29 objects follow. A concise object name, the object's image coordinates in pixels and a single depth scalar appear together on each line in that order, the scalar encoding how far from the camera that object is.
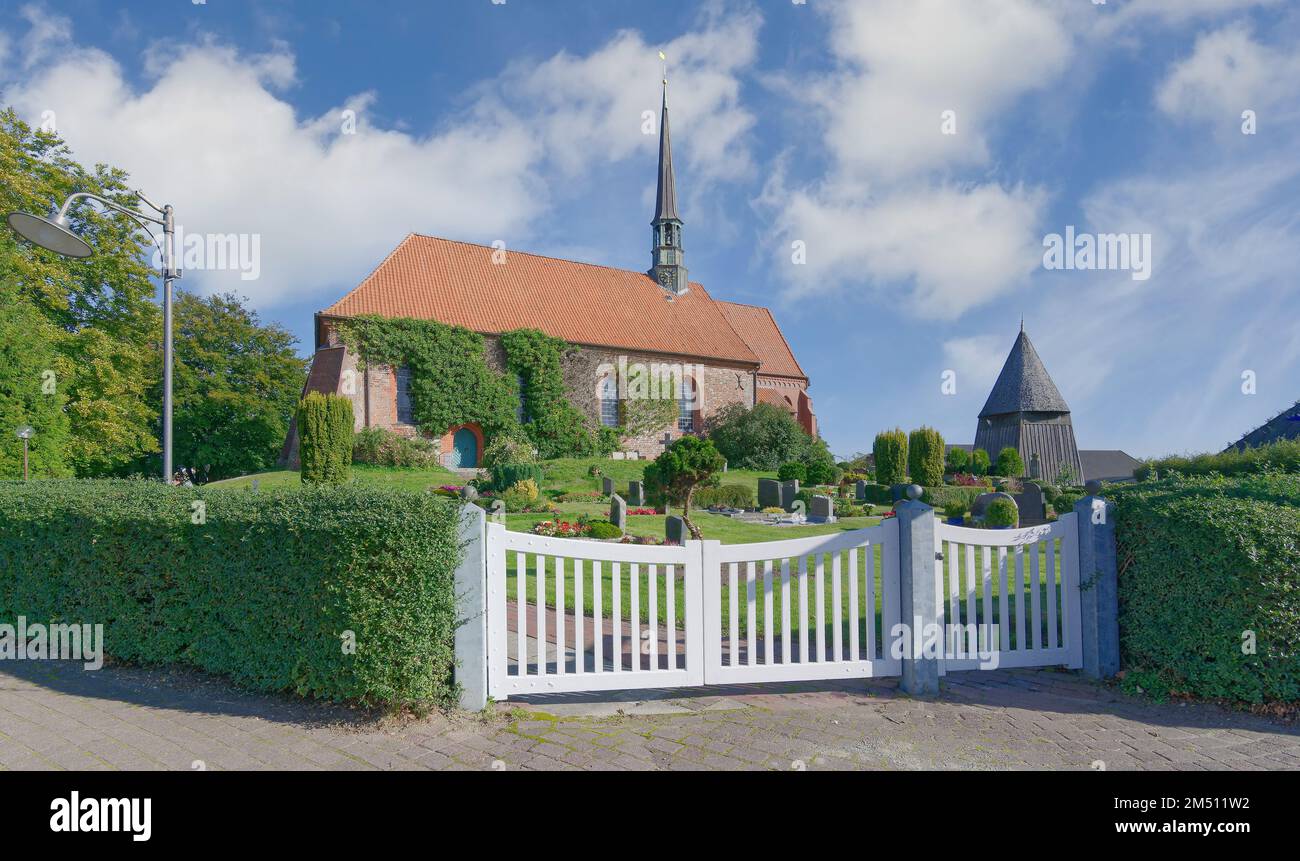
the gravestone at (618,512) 14.62
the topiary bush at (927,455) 26.50
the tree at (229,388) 34.91
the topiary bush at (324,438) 20.66
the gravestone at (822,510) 18.67
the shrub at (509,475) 20.84
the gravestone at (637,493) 20.27
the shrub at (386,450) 26.25
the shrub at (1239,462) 8.79
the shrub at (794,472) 26.56
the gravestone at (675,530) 11.40
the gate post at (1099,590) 5.28
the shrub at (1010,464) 30.86
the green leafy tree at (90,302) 21.25
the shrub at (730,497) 20.94
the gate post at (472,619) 4.34
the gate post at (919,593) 4.84
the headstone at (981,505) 18.17
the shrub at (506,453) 28.20
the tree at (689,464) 13.34
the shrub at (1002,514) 17.22
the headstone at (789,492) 21.00
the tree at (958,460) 32.09
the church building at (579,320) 28.09
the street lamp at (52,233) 7.12
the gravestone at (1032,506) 18.49
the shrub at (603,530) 13.40
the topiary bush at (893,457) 26.73
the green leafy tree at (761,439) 33.38
